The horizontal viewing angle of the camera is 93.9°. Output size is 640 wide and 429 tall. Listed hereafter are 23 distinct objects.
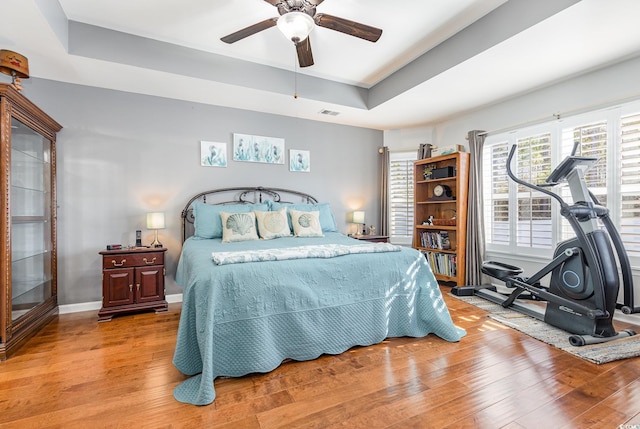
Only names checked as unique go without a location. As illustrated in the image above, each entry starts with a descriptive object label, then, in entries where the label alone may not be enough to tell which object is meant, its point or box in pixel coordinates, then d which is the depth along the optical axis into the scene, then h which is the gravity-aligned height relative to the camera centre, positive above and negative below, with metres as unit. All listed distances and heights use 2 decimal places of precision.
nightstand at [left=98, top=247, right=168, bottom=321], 3.12 -0.74
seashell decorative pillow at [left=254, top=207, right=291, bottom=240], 3.50 -0.15
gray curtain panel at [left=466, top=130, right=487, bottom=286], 4.05 -0.13
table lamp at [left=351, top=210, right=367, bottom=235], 4.67 -0.10
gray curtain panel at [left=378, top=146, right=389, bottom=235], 5.12 +0.30
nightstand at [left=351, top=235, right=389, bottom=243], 4.48 -0.41
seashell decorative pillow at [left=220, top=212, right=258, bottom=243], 3.30 -0.17
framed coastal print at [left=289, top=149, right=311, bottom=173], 4.52 +0.78
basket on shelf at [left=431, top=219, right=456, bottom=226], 4.36 -0.18
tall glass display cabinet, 2.32 -0.05
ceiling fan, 2.11 +1.43
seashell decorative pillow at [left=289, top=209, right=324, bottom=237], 3.66 -0.16
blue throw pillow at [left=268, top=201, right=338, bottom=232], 4.00 +0.03
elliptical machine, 2.41 -0.55
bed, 1.90 -0.68
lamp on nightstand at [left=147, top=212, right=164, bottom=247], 3.43 -0.10
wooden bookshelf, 4.16 -0.09
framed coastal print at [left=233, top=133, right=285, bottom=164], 4.16 +0.90
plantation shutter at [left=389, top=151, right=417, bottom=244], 5.15 +0.26
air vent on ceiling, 4.27 +1.43
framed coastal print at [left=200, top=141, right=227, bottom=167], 3.98 +0.78
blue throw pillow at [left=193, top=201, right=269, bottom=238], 3.50 -0.07
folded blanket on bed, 2.13 -0.33
